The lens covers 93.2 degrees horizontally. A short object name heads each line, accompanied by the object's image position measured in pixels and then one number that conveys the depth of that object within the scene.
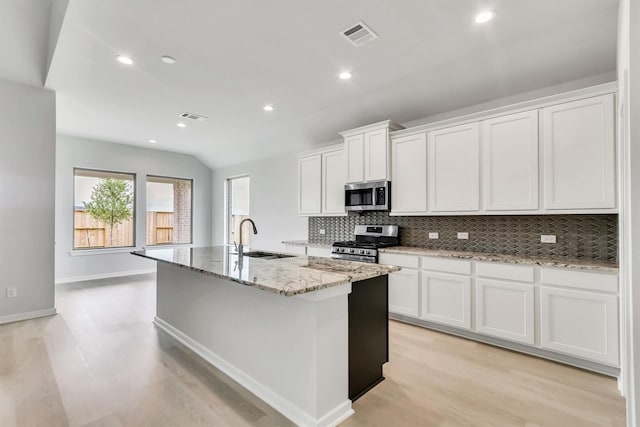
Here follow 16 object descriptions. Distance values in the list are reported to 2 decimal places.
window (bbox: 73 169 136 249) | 5.92
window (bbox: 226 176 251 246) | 7.02
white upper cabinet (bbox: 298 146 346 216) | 4.54
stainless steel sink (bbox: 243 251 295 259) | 2.95
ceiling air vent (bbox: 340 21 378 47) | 2.42
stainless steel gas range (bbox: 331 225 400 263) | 3.79
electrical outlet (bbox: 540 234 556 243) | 3.00
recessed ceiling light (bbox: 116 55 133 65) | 2.93
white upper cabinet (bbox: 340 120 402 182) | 3.90
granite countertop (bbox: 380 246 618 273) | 2.40
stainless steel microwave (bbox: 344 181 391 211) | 3.92
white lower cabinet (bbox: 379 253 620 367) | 2.37
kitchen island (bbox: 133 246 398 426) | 1.77
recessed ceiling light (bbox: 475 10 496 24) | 2.23
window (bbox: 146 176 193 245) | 6.83
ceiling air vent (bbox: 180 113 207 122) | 4.58
